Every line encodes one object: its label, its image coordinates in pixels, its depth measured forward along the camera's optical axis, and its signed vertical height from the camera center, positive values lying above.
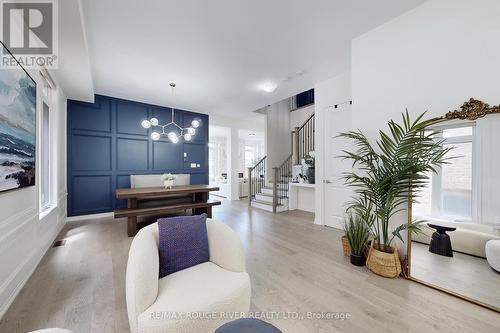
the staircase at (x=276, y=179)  5.33 -0.45
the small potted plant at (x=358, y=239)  2.36 -0.91
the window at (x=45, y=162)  2.98 +0.05
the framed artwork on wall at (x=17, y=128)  1.60 +0.35
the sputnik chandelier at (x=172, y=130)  3.69 +0.85
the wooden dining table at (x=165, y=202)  3.37 -0.79
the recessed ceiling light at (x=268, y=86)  3.93 +1.63
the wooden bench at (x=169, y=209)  3.32 -0.85
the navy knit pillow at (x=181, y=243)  1.46 -0.61
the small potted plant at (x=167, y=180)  4.05 -0.31
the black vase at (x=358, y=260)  2.34 -1.15
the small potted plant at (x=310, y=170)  4.83 -0.14
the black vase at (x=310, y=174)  4.82 -0.24
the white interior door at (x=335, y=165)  3.52 -0.01
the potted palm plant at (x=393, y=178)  1.91 -0.14
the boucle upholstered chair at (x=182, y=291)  1.07 -0.79
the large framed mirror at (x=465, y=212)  1.64 -0.44
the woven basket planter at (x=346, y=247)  2.55 -1.08
